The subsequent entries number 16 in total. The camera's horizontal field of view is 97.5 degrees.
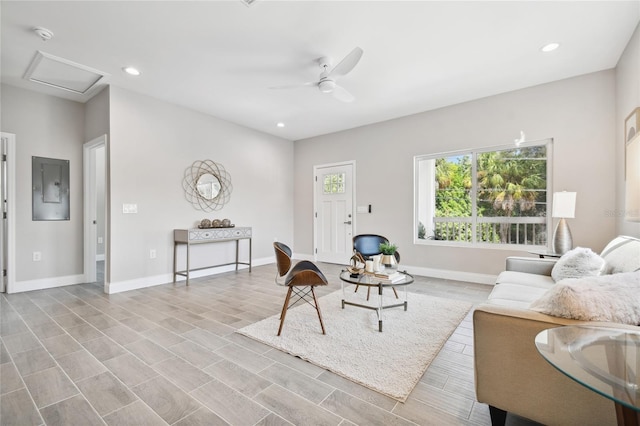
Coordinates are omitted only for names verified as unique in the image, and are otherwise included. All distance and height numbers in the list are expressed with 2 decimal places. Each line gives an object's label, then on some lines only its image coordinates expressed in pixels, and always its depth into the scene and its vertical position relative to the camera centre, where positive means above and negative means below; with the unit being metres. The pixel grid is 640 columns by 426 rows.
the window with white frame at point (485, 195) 3.93 +0.25
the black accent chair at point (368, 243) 4.07 -0.46
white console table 4.19 -0.39
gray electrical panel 3.92 +0.34
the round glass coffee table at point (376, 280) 2.52 -0.64
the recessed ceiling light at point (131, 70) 3.32 +1.70
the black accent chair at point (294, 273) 2.44 -0.56
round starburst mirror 4.62 +0.46
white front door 5.74 +0.00
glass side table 0.76 -0.47
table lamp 3.17 -0.04
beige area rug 1.87 -1.07
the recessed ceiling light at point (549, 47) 2.86 +1.70
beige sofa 1.16 -0.74
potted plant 2.96 -0.47
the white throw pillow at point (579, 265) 2.24 -0.44
